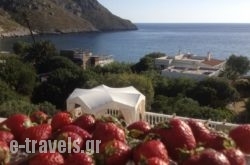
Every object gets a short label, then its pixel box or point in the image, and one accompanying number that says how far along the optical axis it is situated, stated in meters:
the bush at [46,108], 11.54
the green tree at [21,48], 46.70
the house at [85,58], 47.51
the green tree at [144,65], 41.56
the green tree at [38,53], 44.19
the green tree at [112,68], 34.75
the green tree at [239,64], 42.21
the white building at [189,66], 36.38
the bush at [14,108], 9.65
